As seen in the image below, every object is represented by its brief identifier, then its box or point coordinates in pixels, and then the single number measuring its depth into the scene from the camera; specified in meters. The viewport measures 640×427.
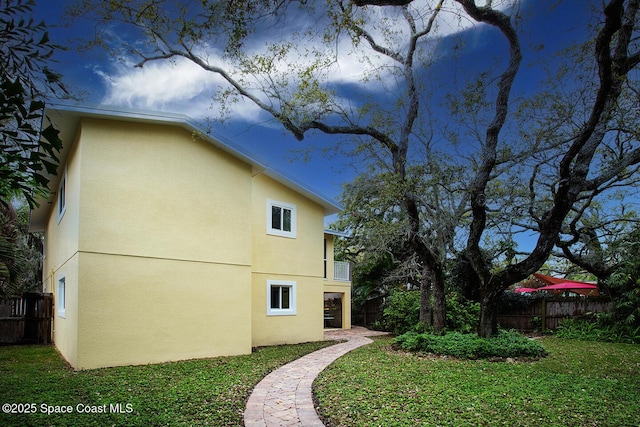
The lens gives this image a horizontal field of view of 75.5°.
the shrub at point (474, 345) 10.59
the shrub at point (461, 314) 14.20
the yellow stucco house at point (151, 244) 9.05
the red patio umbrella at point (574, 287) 19.41
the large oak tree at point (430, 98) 7.07
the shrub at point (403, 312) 16.58
